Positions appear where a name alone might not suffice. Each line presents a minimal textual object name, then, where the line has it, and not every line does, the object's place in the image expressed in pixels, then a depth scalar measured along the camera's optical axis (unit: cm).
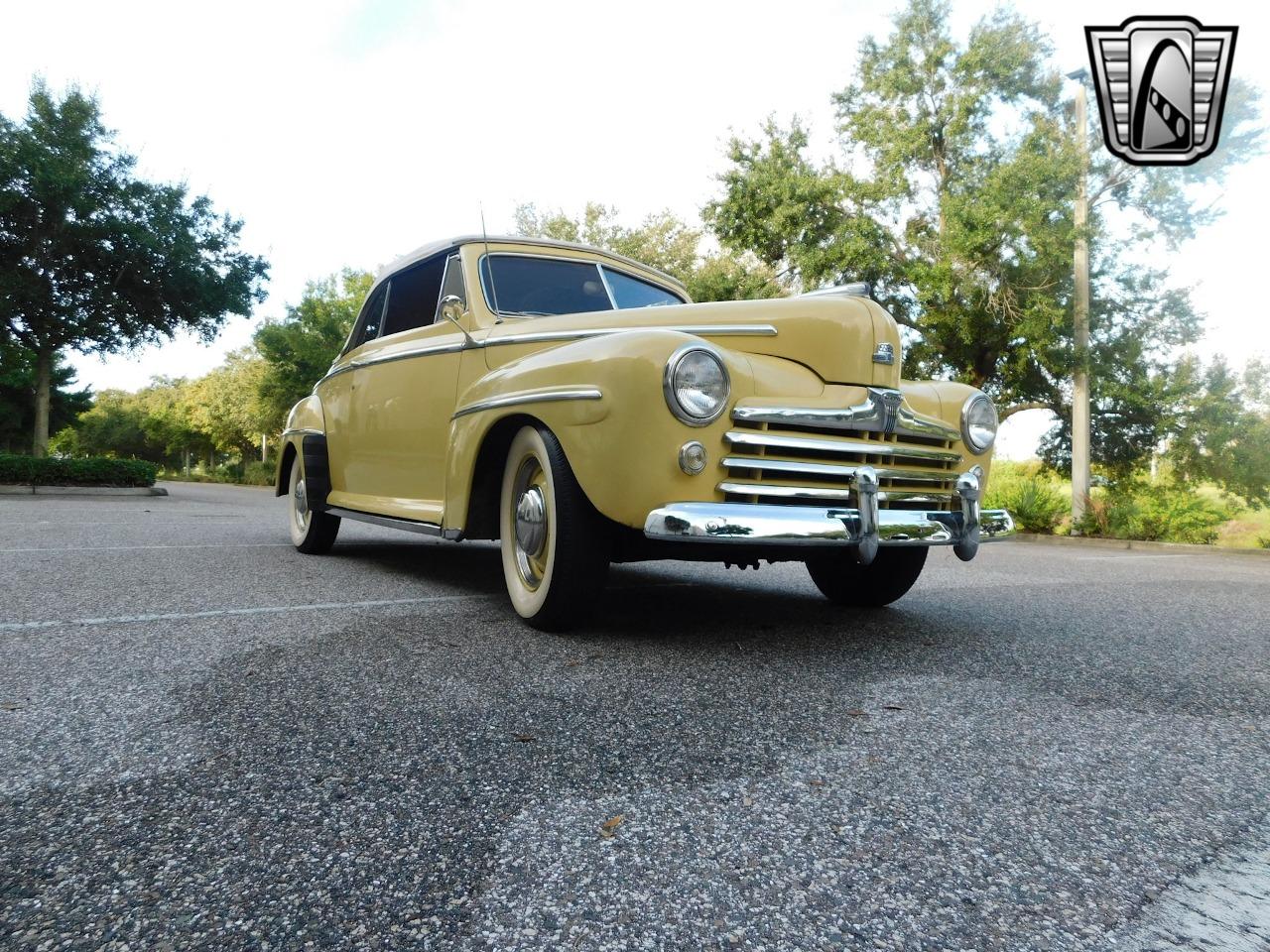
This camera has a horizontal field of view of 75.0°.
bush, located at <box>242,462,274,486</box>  3384
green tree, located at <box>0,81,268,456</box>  1831
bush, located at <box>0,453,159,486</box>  1670
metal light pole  1373
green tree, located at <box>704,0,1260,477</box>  1434
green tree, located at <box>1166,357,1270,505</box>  1284
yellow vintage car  292
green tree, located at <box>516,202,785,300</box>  3044
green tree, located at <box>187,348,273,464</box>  4591
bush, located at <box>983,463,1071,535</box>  1330
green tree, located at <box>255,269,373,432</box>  2895
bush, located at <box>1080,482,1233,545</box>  1190
